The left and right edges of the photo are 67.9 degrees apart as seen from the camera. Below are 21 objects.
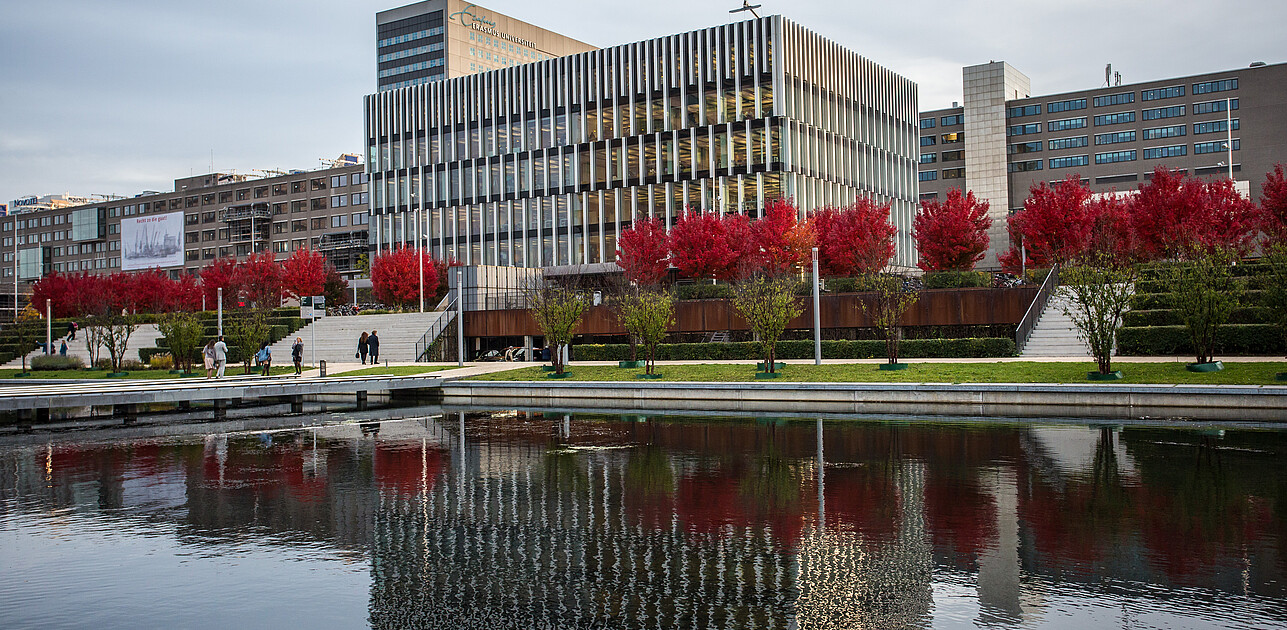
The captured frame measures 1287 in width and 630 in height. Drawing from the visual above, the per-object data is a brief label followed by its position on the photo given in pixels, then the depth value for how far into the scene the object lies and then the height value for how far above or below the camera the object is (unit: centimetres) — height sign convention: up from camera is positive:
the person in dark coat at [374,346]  4322 -74
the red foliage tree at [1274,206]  4381 +486
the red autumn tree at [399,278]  6431 +346
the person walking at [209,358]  4006 -107
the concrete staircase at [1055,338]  3266 -78
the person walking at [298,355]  3887 -98
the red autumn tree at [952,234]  4709 +418
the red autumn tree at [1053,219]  4566 +473
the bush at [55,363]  4897 -141
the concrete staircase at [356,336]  4719 -30
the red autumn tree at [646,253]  5088 +391
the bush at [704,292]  4266 +142
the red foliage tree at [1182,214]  4216 +461
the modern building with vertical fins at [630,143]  6906 +1466
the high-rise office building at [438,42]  13938 +4305
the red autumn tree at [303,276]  7112 +413
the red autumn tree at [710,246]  4812 +391
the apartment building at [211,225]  11562 +1408
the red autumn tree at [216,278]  7319 +425
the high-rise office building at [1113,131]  9344 +1906
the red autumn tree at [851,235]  4709 +430
